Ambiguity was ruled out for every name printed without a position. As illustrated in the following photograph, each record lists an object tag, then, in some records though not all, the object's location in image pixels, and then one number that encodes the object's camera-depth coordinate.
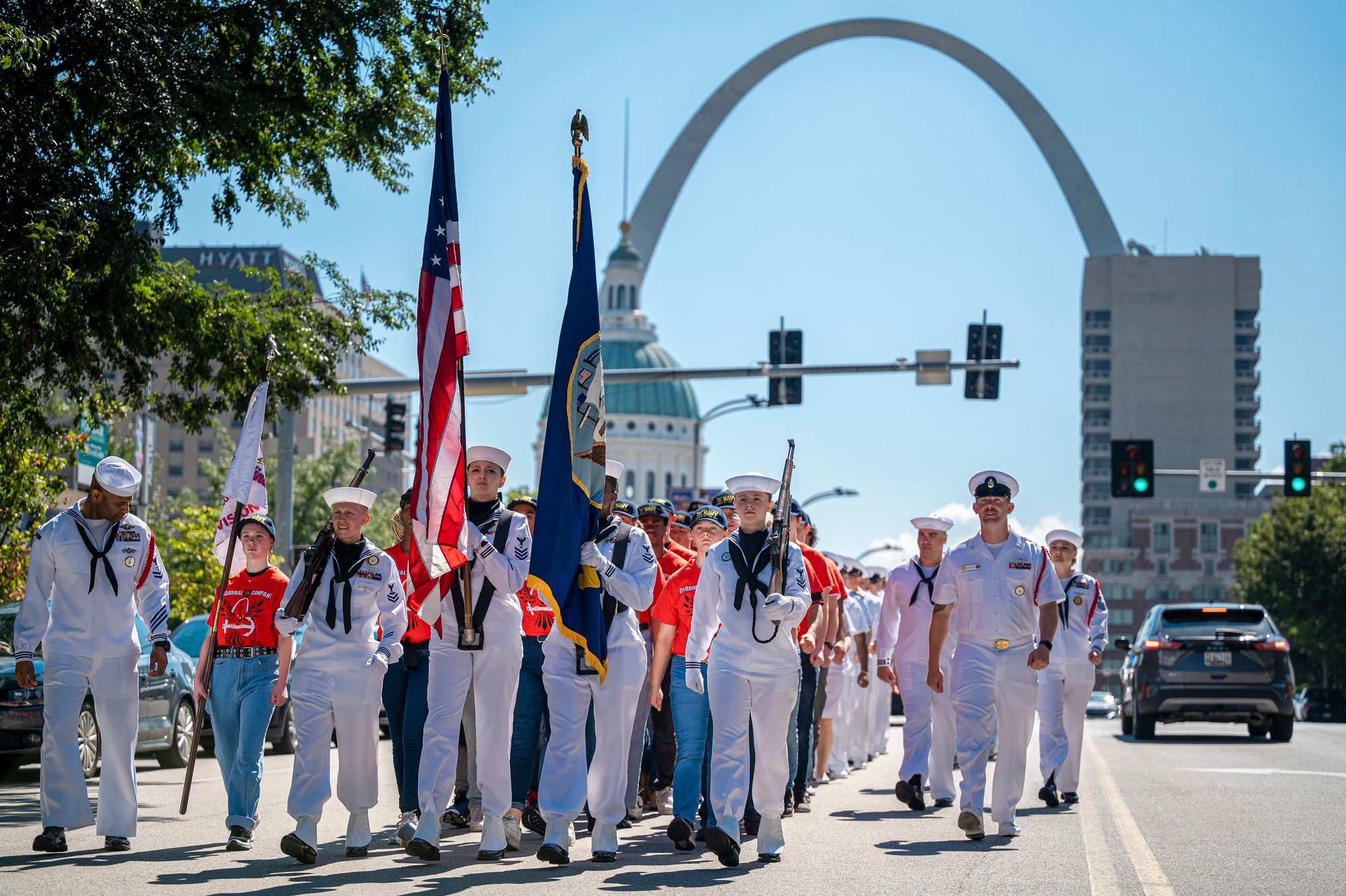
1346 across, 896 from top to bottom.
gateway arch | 74.00
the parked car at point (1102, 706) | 62.09
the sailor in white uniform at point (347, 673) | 9.25
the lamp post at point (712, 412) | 34.22
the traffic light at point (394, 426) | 28.39
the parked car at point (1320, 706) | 51.03
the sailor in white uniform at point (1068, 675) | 12.93
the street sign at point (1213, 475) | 34.47
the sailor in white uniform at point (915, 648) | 12.94
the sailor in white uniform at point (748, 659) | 9.21
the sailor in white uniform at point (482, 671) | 9.19
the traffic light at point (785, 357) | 24.38
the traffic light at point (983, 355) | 24.59
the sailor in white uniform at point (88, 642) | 9.48
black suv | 21.31
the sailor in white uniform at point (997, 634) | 10.51
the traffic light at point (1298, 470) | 30.52
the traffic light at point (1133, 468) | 30.58
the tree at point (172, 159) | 13.51
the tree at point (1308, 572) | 60.19
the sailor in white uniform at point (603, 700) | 9.26
